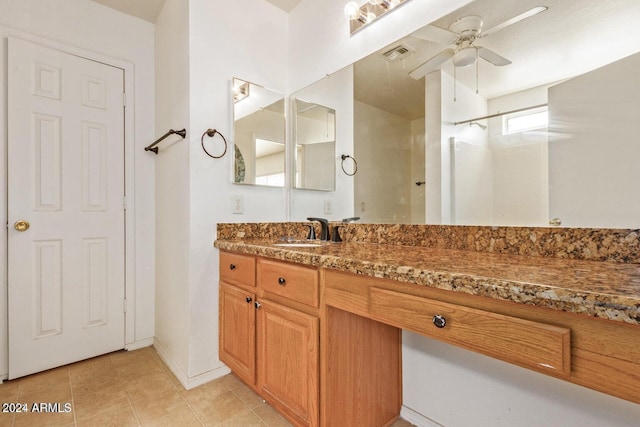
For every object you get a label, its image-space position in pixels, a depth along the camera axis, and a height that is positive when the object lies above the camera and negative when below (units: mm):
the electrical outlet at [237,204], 1917 +61
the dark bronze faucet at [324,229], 1789 -102
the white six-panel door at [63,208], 1840 +42
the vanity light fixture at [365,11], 1567 +1127
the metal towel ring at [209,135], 1784 +485
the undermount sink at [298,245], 1520 -171
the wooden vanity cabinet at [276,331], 1170 -550
